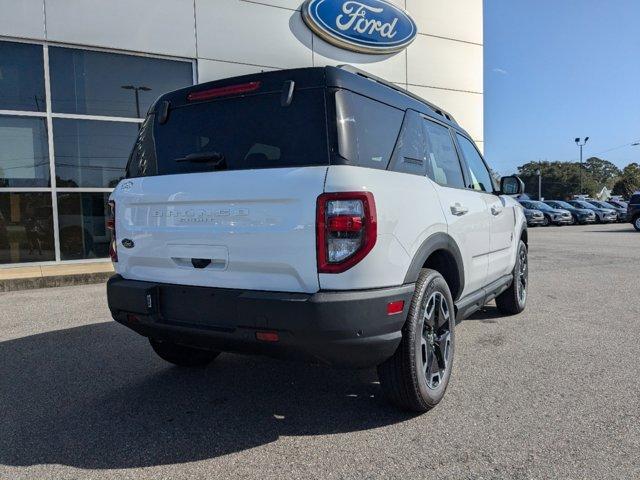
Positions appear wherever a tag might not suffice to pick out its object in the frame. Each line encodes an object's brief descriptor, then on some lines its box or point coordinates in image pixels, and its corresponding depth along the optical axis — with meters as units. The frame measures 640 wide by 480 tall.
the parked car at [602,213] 30.45
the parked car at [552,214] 28.48
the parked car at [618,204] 34.48
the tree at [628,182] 79.16
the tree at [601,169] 120.19
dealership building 8.86
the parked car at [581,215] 29.50
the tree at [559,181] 88.19
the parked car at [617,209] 31.68
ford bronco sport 2.42
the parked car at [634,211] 21.91
